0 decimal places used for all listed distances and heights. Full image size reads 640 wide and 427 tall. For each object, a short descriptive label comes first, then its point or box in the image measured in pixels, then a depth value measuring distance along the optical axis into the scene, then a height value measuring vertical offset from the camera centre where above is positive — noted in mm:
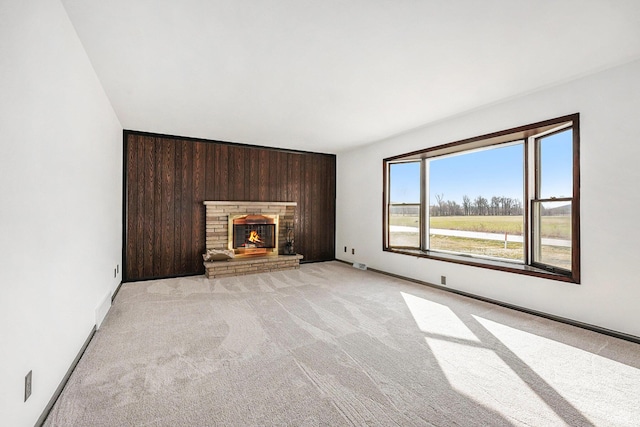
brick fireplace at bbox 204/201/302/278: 5223 -444
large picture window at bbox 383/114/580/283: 3205 +179
